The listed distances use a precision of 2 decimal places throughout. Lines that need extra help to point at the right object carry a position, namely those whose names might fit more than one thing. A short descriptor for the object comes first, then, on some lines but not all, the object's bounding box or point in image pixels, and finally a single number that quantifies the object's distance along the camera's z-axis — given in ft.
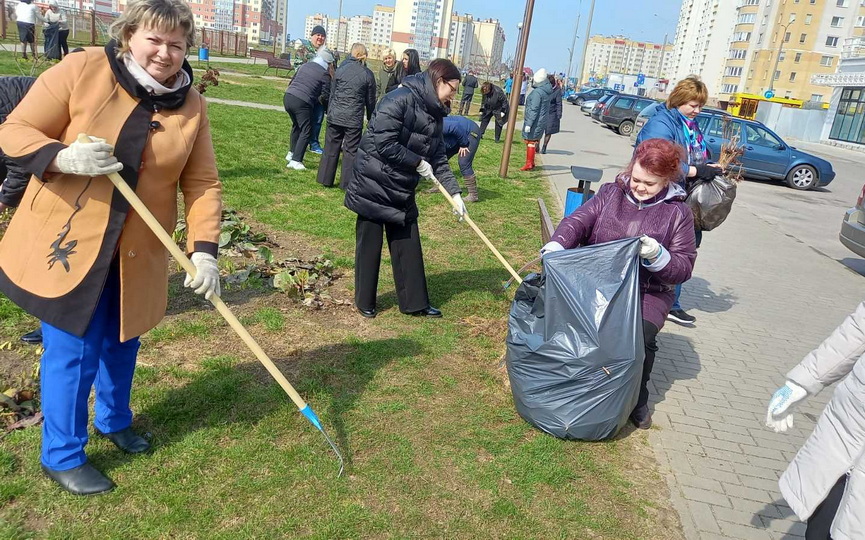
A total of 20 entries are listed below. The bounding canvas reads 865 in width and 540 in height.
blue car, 52.60
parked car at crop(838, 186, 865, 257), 27.76
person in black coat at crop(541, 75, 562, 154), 47.52
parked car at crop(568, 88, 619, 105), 141.42
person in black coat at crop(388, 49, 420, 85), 34.40
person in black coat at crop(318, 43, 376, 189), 27.73
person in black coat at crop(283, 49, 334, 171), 30.86
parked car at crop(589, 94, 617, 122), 95.91
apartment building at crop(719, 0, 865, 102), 226.17
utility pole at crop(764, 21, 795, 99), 224.55
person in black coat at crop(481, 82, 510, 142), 46.91
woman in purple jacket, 11.53
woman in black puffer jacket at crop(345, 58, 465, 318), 14.78
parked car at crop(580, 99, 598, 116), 125.13
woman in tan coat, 7.46
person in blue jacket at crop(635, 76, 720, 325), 16.31
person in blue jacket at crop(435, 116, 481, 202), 26.53
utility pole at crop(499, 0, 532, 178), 34.86
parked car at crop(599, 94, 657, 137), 83.51
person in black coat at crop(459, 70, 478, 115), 68.74
